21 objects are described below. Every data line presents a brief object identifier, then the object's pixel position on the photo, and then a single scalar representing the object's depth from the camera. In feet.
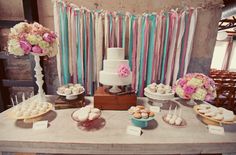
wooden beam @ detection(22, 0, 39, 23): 4.71
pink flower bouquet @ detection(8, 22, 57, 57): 3.50
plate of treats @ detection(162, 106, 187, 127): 3.22
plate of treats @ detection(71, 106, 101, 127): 2.96
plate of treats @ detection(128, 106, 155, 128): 2.98
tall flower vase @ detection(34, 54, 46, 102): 4.01
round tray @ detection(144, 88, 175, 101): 3.81
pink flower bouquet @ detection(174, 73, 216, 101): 3.76
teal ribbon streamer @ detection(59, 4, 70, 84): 4.79
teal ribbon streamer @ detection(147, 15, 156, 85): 4.91
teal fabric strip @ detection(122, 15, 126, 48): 4.97
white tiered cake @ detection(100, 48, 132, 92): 3.49
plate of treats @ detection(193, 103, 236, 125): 3.03
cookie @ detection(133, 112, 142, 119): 2.99
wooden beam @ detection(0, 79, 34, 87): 5.55
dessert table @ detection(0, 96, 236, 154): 2.67
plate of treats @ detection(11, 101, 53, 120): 3.08
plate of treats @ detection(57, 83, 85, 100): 4.00
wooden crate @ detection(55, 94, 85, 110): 3.92
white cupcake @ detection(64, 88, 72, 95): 3.97
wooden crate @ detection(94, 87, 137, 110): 3.77
